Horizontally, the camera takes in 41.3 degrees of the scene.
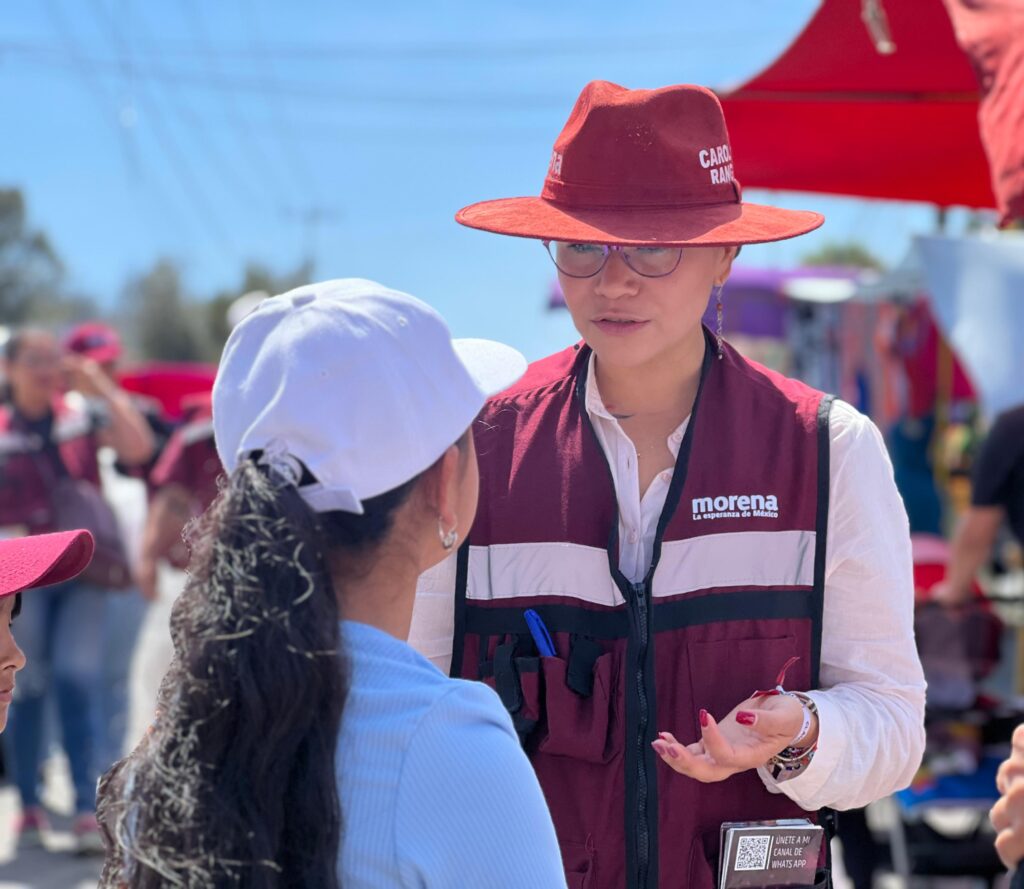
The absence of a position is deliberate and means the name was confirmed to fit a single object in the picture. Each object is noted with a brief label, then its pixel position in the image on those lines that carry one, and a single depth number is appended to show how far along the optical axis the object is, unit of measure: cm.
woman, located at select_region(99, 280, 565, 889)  123
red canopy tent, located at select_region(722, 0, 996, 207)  402
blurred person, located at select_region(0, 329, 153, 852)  557
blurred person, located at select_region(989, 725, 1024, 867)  204
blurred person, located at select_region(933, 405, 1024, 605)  414
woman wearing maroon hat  195
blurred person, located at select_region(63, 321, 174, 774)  596
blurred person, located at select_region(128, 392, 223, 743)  564
